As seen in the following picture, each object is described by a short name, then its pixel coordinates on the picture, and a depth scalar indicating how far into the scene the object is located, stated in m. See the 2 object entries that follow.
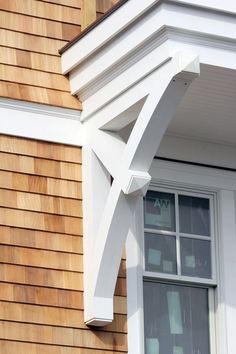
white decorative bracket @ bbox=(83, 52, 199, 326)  9.25
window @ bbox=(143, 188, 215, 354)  10.32
